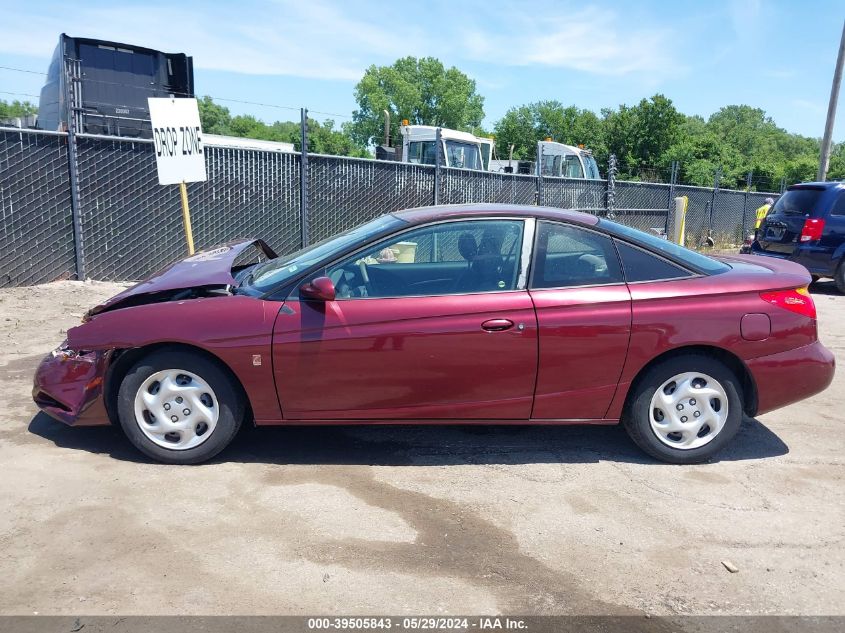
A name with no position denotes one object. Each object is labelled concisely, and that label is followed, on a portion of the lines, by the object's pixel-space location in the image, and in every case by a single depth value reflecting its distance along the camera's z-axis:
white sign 7.04
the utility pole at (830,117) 18.80
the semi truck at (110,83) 11.93
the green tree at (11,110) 35.41
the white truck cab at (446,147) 17.84
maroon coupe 4.16
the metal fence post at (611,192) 14.64
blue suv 11.46
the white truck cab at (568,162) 20.17
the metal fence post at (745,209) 20.91
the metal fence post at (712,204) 19.51
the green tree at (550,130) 54.31
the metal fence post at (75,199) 9.30
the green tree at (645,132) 41.28
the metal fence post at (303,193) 11.30
